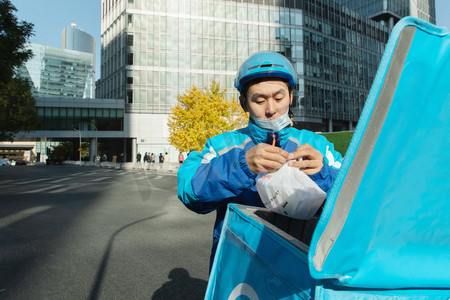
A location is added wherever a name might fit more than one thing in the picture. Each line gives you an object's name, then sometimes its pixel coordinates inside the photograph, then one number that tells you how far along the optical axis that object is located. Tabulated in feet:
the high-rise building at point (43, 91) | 642.06
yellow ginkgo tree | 97.25
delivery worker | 4.45
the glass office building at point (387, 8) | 243.34
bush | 50.25
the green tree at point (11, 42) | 54.39
